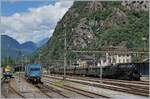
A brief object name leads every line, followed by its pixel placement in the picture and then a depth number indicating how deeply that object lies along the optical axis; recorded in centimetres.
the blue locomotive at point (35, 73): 5528
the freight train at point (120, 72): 5575
